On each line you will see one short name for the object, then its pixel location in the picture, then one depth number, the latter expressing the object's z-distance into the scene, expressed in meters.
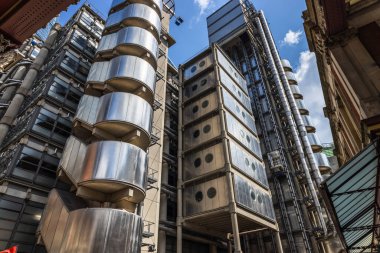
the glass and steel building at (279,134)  32.84
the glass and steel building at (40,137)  17.58
